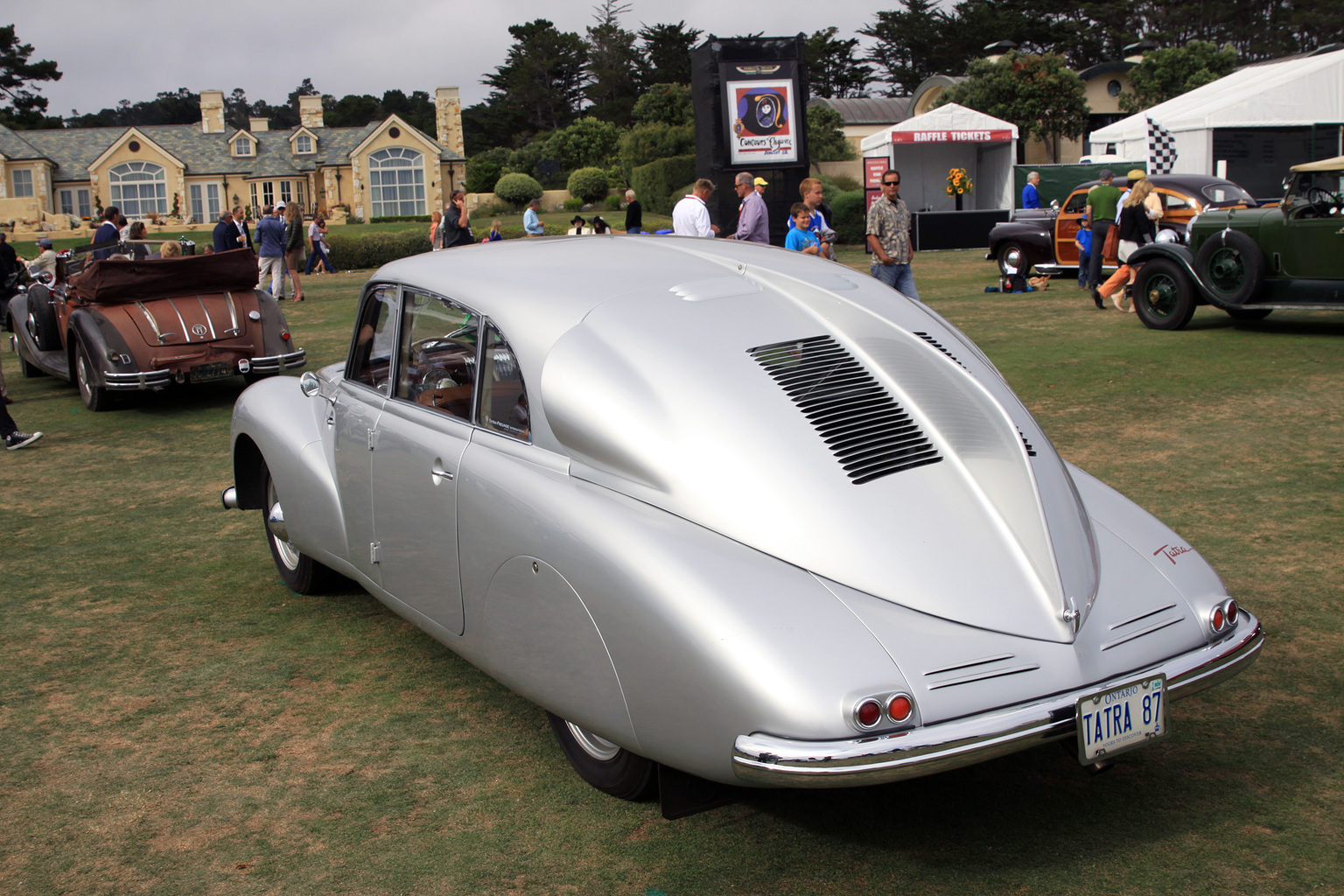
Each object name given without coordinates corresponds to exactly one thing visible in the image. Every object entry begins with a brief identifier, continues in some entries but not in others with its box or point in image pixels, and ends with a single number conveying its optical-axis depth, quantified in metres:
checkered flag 25.23
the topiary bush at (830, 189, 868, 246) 29.80
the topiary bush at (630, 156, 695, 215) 43.91
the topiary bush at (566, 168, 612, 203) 53.66
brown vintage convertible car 9.48
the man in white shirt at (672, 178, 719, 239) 11.44
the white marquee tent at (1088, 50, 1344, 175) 24.30
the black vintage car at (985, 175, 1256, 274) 15.95
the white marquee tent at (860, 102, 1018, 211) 31.83
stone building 59.38
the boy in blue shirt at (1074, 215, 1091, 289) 16.19
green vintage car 10.81
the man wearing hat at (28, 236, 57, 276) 12.84
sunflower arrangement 30.73
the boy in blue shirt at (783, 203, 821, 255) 10.88
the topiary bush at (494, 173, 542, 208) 55.09
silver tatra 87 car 2.52
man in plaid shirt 10.70
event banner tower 23.33
